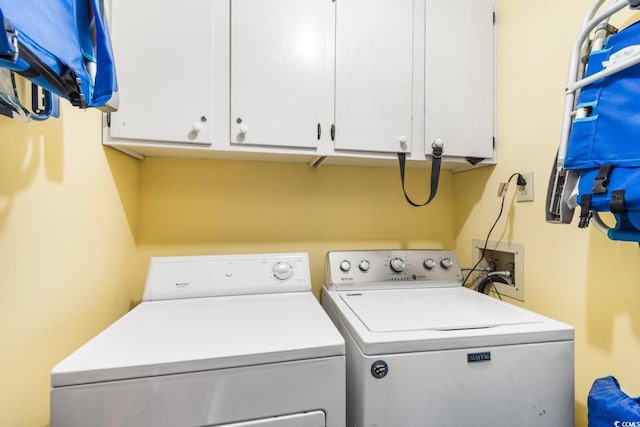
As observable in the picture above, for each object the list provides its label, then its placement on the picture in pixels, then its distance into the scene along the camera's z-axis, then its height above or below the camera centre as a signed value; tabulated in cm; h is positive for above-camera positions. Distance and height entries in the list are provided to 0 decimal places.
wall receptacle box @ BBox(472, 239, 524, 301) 136 -26
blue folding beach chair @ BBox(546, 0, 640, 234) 87 +35
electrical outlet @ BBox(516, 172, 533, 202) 130 +9
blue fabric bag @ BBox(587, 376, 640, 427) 79 -54
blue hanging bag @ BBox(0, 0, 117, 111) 46 +30
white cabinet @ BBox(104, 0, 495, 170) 117 +57
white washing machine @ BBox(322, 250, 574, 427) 83 -47
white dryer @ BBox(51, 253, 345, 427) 67 -40
